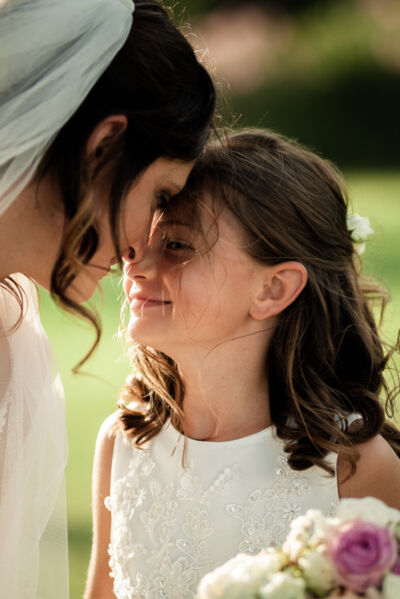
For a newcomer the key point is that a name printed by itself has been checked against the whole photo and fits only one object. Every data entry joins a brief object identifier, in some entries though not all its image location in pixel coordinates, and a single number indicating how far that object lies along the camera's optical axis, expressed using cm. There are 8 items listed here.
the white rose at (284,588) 108
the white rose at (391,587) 107
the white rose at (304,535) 110
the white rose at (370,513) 110
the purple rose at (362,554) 107
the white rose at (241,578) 109
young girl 141
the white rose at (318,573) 108
